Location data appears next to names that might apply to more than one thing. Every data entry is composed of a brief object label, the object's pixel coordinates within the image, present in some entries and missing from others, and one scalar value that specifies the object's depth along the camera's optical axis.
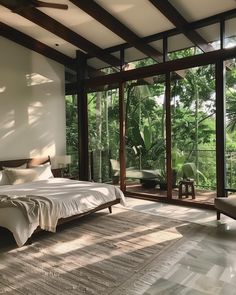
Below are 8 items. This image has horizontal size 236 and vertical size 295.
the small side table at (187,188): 5.60
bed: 3.54
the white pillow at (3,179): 5.31
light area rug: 2.66
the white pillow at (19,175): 5.34
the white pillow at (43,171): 5.69
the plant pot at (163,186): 6.15
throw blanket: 3.60
